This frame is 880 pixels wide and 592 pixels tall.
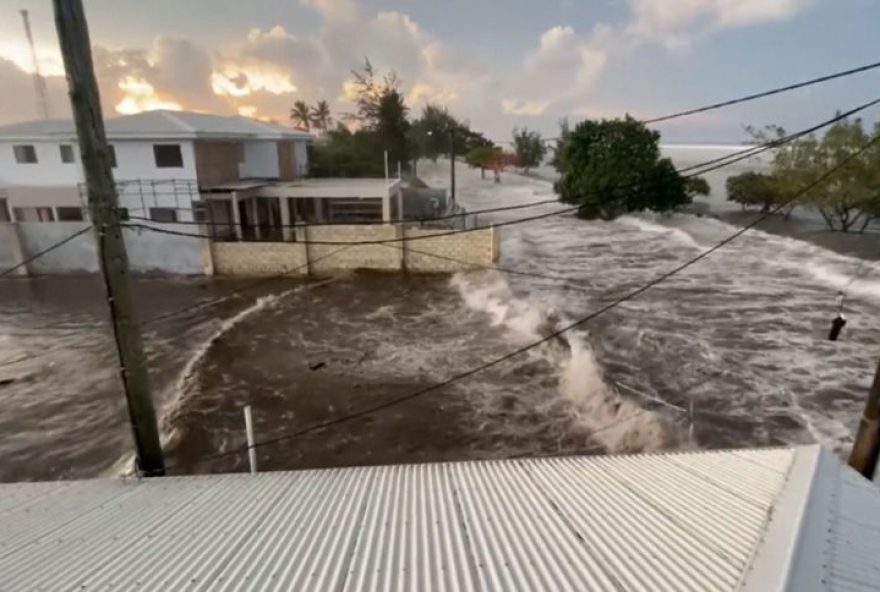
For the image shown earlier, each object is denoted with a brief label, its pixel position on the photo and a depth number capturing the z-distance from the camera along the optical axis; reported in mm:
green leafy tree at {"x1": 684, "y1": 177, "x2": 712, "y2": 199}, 41719
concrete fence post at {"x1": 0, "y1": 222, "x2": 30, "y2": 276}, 21406
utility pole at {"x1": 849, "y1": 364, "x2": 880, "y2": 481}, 6465
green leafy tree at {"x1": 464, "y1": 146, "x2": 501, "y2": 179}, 66562
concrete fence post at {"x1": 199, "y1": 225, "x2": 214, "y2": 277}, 21594
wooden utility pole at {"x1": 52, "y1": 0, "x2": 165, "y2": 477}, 5688
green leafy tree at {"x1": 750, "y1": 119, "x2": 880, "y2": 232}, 27891
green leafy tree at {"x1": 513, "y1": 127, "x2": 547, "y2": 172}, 78000
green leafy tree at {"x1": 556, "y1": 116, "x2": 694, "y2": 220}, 32344
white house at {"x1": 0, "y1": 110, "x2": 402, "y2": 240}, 22656
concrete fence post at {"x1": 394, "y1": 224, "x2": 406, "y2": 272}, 21898
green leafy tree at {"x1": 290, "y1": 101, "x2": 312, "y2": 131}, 64438
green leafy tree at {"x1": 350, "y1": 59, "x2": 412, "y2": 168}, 44375
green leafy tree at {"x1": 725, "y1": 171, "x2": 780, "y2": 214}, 37312
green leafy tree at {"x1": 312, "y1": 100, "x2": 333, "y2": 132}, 64750
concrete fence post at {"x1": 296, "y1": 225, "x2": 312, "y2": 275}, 21781
